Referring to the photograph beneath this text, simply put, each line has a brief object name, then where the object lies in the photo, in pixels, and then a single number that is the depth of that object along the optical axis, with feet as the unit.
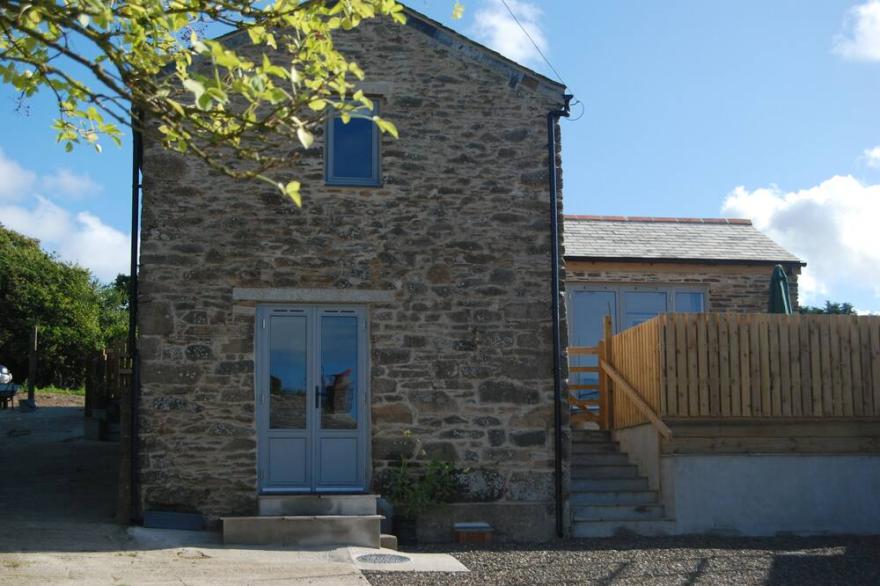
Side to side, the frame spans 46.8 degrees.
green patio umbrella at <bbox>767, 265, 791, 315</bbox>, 43.70
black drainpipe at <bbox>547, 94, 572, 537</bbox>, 37.93
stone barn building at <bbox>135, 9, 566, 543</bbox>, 36.45
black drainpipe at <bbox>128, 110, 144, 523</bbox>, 35.86
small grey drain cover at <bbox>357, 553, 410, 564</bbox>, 31.53
